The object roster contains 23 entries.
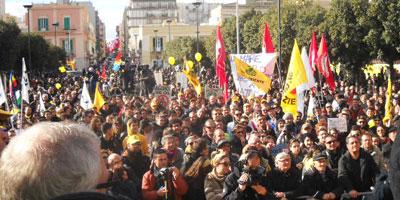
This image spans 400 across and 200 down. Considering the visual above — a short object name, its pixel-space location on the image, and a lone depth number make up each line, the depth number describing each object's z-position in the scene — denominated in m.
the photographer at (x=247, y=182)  6.51
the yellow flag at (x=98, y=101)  17.56
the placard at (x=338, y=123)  11.54
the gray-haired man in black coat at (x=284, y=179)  7.41
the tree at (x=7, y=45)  45.66
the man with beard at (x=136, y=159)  8.08
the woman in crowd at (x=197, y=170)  7.21
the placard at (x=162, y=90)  21.91
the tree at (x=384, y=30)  30.34
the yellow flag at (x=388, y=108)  14.12
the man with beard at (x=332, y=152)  8.49
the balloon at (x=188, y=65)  24.09
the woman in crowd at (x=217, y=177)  6.87
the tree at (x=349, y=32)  32.62
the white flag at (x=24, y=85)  16.70
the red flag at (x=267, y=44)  19.91
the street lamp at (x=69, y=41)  96.12
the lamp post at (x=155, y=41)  104.68
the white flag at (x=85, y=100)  18.36
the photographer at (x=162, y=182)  6.62
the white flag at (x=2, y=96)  15.50
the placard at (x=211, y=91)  23.09
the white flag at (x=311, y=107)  15.47
